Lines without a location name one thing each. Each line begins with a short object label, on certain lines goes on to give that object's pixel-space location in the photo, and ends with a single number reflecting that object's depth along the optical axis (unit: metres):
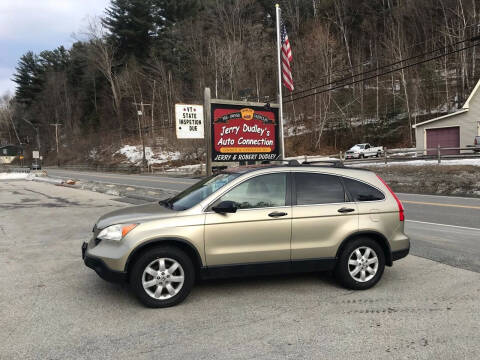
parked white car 39.54
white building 30.09
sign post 12.41
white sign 14.76
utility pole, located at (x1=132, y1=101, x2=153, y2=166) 49.88
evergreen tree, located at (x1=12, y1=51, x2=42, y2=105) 88.56
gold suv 4.36
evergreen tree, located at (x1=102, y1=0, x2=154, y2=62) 60.88
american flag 16.61
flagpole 16.26
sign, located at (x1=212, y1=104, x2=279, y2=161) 12.77
